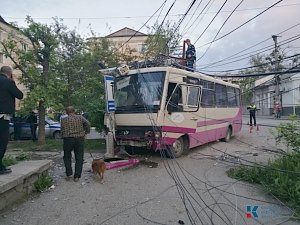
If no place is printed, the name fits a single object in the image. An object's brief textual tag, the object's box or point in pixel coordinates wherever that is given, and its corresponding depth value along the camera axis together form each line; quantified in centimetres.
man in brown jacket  761
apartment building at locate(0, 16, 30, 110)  1398
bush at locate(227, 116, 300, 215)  582
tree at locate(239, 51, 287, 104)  2915
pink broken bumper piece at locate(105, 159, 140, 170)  894
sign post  1001
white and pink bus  955
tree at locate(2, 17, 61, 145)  1371
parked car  1781
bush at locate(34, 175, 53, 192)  665
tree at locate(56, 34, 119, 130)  1235
